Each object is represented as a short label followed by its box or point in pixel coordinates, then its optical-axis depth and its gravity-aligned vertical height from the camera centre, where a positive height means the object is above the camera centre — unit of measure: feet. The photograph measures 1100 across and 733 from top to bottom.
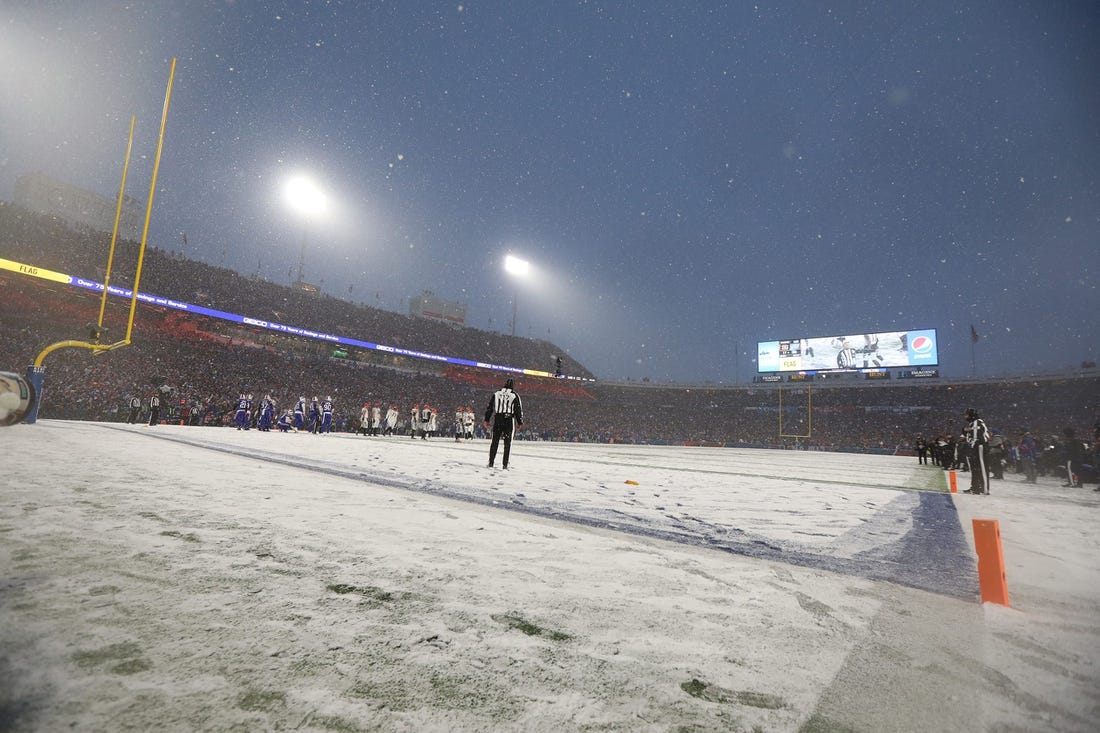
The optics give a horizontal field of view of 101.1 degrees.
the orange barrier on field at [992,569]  8.32 -2.28
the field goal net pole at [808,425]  161.25 +3.47
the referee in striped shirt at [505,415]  29.25 +0.34
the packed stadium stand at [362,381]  85.56 +12.69
